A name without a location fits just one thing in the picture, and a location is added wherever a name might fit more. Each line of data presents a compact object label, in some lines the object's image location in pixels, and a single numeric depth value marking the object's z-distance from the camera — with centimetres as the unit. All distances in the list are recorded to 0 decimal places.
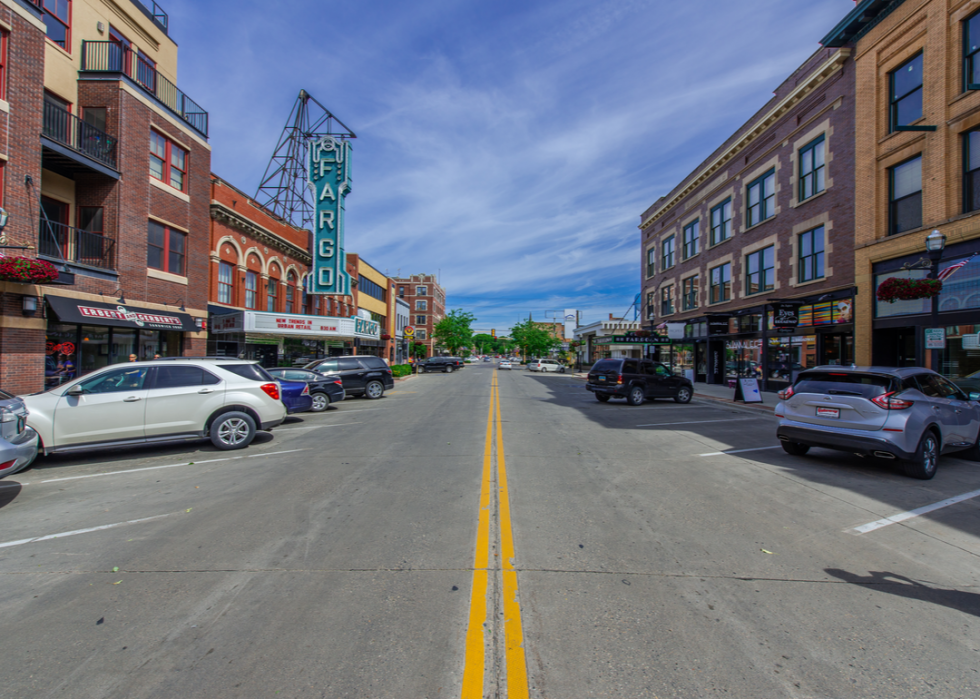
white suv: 795
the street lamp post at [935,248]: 1051
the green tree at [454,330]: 7356
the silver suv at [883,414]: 713
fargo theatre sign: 3109
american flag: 1276
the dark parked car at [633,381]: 1777
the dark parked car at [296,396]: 1397
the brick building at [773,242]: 1853
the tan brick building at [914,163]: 1343
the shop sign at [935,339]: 1070
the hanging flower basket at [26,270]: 1105
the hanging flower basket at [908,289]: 1089
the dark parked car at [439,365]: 5059
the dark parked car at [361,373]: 1975
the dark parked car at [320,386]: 1577
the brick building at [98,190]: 1303
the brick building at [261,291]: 2352
